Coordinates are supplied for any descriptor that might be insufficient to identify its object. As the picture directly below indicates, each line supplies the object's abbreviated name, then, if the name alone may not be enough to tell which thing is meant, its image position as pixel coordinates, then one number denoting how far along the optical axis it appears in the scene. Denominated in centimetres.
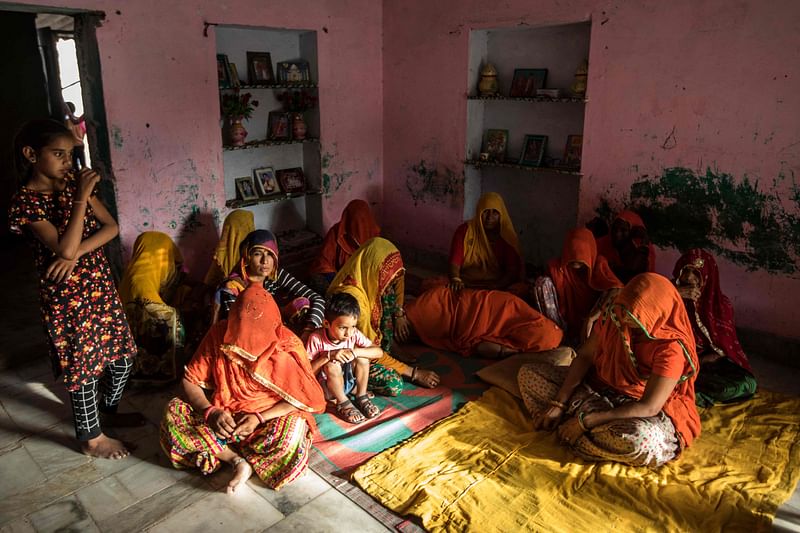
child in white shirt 333
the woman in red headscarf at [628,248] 455
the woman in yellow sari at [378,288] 381
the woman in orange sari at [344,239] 521
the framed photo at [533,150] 562
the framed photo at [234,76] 549
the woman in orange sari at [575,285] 426
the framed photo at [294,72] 598
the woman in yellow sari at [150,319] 378
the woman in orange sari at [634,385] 279
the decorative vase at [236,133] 556
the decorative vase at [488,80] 570
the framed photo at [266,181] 610
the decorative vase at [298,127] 605
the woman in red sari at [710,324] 366
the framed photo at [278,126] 609
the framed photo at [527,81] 552
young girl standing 260
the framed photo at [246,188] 590
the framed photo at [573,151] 537
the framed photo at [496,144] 594
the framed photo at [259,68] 583
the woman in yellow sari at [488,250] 498
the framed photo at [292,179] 627
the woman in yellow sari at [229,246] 450
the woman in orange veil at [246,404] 282
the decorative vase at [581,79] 501
